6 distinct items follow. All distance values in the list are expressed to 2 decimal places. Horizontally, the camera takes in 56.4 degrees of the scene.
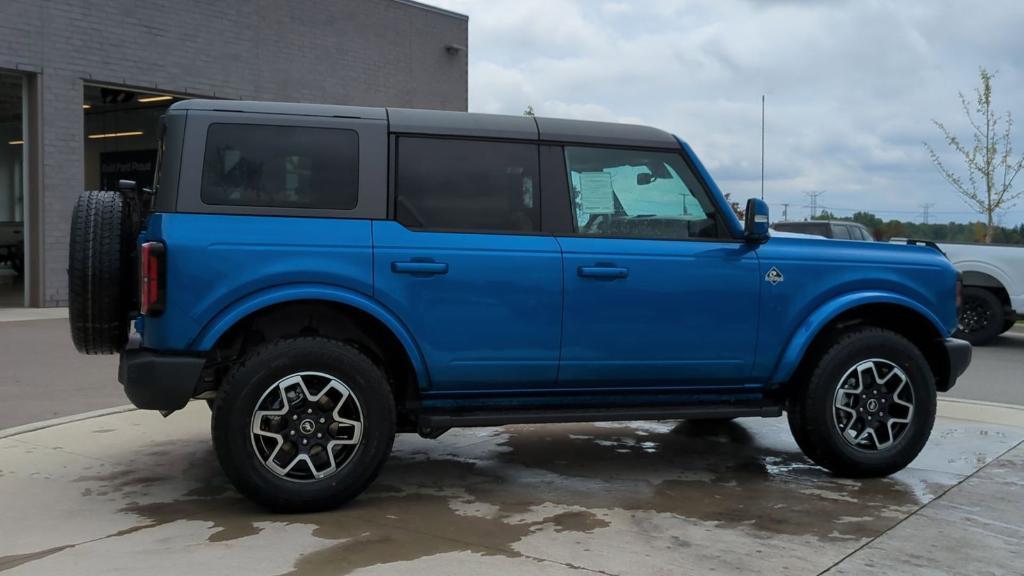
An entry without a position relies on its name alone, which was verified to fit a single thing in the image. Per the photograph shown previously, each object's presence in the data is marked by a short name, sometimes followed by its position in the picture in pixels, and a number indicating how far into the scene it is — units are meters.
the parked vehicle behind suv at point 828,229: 18.62
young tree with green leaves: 22.59
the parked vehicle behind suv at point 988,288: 12.86
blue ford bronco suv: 4.57
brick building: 16.84
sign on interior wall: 22.55
